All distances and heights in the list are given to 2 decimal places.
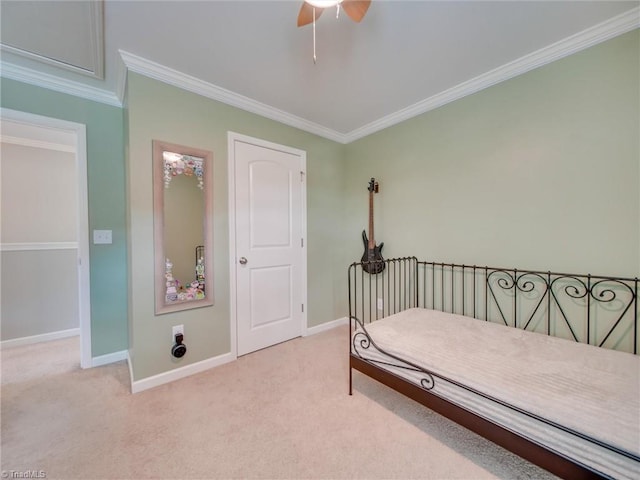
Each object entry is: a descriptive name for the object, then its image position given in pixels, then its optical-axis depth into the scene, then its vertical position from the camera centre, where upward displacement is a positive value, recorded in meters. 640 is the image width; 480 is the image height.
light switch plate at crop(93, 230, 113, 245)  2.25 -0.01
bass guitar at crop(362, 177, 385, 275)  2.79 -0.16
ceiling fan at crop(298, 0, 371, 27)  1.22 +1.14
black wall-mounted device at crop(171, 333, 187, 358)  1.97 -0.89
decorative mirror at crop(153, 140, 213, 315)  1.94 +0.08
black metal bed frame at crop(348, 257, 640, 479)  1.11 -0.56
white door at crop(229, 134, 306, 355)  2.38 -0.07
